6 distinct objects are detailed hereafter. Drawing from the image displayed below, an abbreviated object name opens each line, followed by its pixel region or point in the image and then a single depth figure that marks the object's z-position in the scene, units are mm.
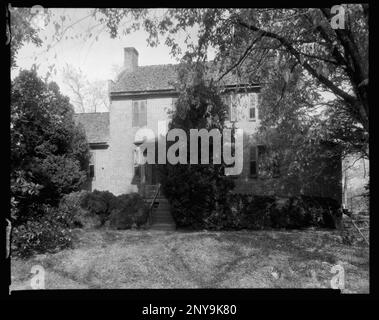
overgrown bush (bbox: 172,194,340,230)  12758
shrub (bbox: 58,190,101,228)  12968
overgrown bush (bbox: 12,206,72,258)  7062
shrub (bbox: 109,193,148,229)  13008
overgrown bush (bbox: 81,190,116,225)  13562
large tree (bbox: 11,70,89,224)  13938
